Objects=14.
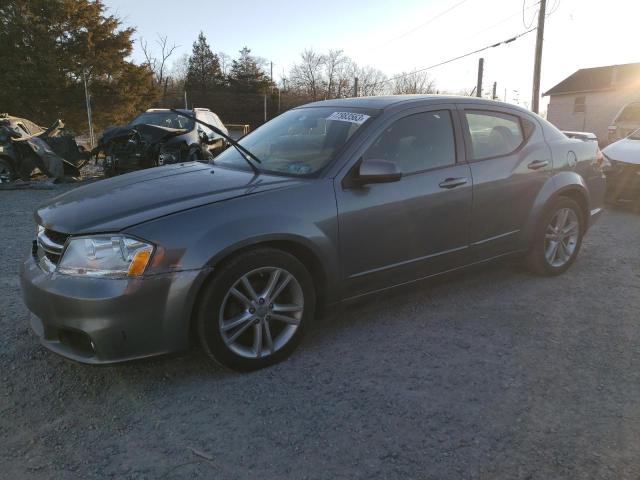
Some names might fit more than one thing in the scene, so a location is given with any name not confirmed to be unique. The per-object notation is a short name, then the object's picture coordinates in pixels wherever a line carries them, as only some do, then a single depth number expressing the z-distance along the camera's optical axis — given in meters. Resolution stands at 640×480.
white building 33.81
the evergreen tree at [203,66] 57.75
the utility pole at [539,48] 19.72
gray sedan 2.65
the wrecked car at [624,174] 7.93
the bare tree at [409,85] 44.44
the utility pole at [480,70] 23.36
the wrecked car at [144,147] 11.06
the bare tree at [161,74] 56.12
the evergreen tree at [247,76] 52.75
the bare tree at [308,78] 59.81
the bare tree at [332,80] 58.78
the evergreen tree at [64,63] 25.80
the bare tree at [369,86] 47.82
